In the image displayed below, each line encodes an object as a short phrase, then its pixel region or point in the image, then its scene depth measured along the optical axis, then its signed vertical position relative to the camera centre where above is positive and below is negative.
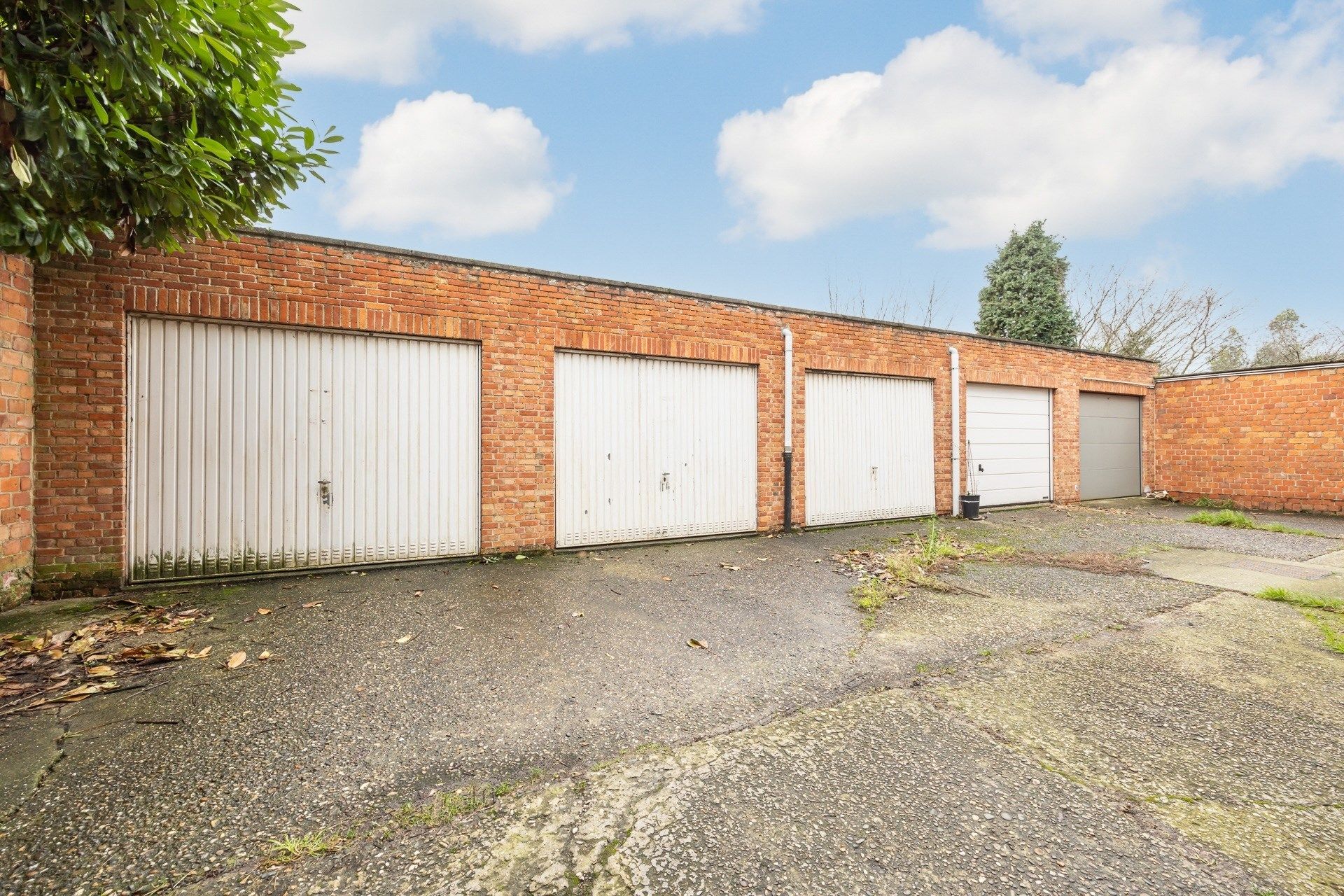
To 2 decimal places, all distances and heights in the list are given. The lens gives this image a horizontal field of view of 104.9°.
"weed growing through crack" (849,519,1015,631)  4.31 -1.20
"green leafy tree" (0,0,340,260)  2.22 +1.77
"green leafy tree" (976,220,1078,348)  14.68 +4.58
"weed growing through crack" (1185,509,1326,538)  7.91 -1.16
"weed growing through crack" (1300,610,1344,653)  3.31 -1.26
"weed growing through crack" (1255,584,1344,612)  4.04 -1.23
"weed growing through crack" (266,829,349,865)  1.56 -1.21
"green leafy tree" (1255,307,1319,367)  21.45 +4.36
